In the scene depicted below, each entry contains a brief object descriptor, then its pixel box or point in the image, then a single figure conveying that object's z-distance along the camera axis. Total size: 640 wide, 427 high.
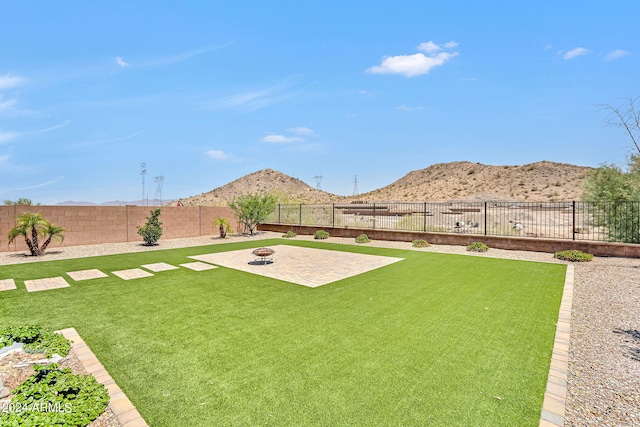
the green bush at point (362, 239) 14.57
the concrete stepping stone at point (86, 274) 7.45
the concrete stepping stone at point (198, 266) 8.59
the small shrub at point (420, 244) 13.04
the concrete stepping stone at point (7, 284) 6.47
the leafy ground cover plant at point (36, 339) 3.49
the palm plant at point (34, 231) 10.74
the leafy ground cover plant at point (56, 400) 2.23
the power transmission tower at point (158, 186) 52.84
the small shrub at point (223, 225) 17.56
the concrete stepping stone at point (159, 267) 8.45
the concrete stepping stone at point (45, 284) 6.44
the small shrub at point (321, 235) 16.16
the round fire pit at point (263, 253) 8.84
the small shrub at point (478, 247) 11.70
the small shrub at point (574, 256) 9.65
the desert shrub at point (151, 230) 13.73
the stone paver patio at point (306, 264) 7.61
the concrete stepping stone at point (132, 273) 7.49
